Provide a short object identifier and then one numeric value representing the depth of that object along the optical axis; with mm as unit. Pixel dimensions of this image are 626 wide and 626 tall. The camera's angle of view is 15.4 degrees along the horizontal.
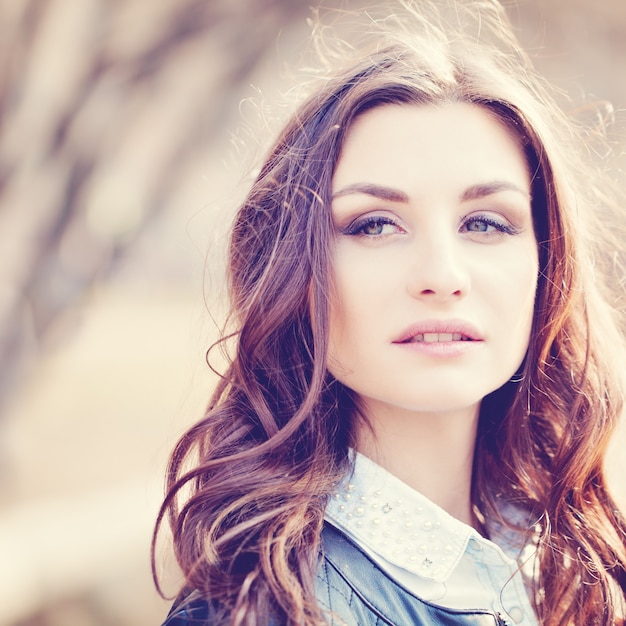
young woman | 1274
